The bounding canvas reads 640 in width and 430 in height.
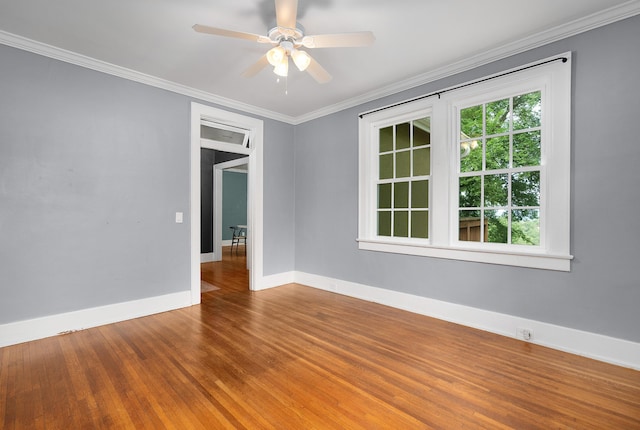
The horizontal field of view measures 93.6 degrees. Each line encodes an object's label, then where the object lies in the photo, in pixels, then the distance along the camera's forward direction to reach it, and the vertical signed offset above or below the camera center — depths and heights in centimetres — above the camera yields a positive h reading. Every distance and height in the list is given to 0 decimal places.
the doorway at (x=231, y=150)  400 +91
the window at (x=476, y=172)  272 +48
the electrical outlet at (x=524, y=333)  280 -111
